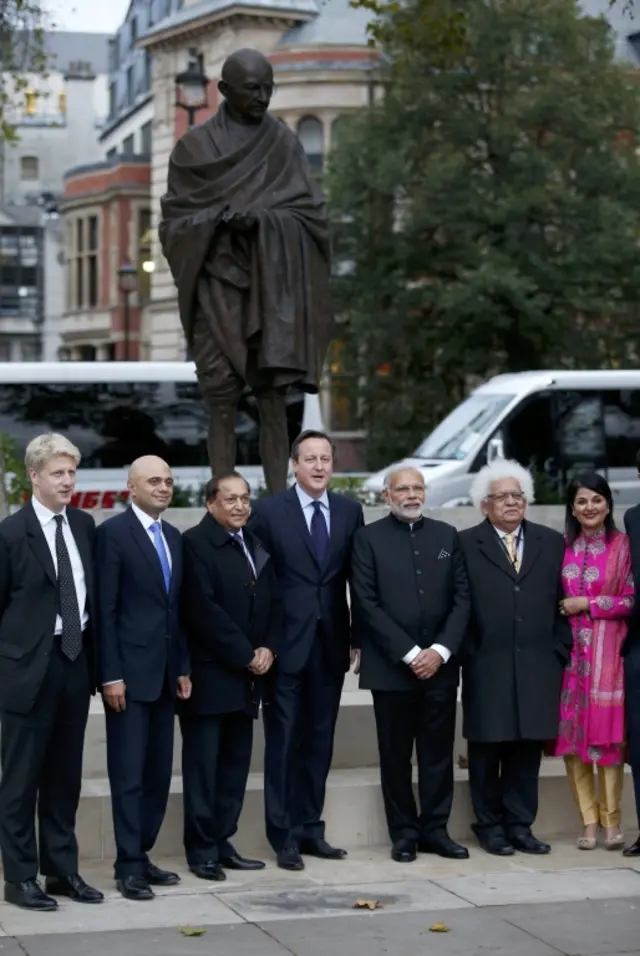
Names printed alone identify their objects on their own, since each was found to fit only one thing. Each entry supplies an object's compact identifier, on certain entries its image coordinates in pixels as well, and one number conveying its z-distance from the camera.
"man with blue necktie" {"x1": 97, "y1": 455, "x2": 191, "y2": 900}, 8.80
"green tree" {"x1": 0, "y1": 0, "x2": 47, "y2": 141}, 22.66
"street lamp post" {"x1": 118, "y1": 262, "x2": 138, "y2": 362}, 43.09
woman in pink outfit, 9.85
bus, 31.70
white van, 27.92
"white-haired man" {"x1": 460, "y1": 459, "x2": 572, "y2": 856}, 9.79
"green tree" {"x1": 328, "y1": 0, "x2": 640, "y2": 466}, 37.22
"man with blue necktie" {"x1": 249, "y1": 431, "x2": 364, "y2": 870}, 9.52
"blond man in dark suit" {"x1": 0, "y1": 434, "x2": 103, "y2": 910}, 8.51
